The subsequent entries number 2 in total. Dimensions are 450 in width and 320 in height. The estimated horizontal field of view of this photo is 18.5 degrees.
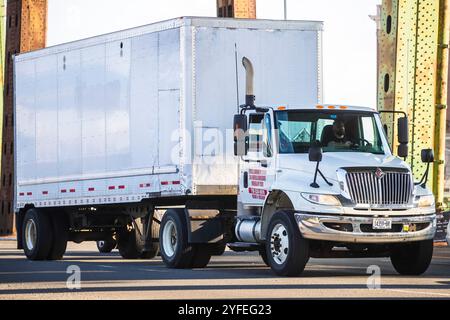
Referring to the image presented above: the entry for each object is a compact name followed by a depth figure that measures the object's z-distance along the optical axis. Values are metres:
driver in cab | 20.92
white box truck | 19.89
